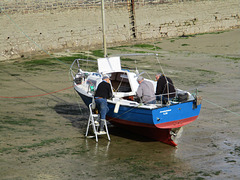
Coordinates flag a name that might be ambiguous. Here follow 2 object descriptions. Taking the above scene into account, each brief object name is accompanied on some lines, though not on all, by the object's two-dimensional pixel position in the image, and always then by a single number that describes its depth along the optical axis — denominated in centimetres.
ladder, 1914
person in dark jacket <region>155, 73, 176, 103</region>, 1945
